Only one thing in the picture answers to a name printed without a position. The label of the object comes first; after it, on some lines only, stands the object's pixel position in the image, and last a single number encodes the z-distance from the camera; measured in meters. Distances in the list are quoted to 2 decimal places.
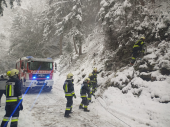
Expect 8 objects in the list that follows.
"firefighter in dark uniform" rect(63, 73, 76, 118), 5.52
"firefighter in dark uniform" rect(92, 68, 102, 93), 8.67
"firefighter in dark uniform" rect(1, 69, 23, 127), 3.81
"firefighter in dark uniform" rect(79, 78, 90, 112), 6.34
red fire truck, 9.77
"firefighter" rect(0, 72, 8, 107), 5.99
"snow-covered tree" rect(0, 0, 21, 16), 8.57
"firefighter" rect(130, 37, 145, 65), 7.64
